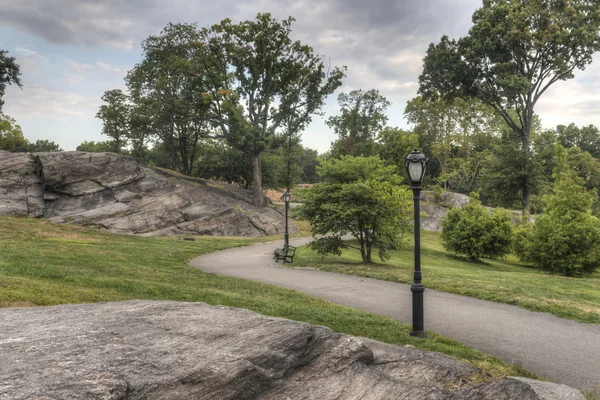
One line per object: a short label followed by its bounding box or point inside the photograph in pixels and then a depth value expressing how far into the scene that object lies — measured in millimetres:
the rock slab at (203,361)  3113
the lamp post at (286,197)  25234
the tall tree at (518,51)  32719
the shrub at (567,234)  22156
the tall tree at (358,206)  19375
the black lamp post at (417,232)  8328
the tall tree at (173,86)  40062
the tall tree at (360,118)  63219
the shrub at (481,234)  28297
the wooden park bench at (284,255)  20686
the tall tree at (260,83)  38938
